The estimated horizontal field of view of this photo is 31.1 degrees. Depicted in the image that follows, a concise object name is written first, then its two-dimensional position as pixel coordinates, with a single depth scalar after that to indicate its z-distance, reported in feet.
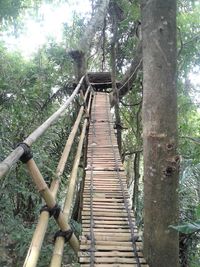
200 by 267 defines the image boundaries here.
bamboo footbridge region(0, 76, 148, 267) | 3.40
